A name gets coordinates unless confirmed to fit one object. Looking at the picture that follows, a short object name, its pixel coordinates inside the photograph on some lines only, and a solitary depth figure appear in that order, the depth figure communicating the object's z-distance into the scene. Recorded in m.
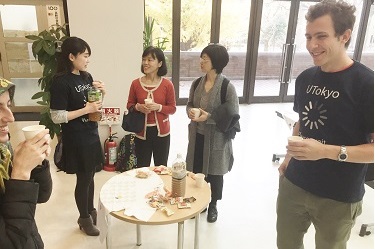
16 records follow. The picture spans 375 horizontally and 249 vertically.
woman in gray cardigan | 2.33
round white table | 1.65
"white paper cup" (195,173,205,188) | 1.97
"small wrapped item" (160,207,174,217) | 1.68
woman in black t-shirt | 2.03
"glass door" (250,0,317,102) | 6.10
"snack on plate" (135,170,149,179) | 2.06
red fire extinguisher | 3.40
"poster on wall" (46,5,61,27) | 4.62
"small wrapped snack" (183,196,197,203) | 1.82
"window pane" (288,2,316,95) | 6.18
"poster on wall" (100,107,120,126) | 3.43
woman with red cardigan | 2.45
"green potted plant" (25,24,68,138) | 3.27
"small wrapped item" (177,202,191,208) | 1.76
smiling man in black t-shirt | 1.31
